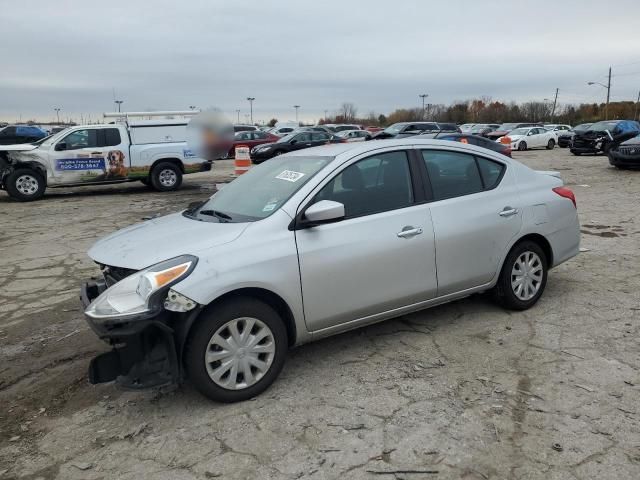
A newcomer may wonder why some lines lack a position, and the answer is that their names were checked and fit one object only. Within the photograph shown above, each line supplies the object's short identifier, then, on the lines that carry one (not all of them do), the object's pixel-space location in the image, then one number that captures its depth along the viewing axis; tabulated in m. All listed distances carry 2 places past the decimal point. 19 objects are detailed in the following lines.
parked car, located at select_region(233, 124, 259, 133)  29.56
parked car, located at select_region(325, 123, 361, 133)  36.66
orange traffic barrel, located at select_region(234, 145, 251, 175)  14.77
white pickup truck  13.28
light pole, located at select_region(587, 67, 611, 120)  64.31
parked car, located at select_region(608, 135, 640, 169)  15.71
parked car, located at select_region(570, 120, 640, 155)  22.11
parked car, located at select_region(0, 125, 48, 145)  24.08
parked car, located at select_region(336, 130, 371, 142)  30.86
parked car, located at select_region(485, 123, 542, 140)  31.92
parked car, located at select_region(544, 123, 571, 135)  35.28
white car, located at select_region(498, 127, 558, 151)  29.36
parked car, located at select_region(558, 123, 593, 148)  30.33
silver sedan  3.15
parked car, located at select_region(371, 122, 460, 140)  27.05
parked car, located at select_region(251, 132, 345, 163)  22.72
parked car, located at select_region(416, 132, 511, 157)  14.52
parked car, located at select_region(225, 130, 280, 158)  26.21
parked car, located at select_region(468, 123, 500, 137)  38.38
